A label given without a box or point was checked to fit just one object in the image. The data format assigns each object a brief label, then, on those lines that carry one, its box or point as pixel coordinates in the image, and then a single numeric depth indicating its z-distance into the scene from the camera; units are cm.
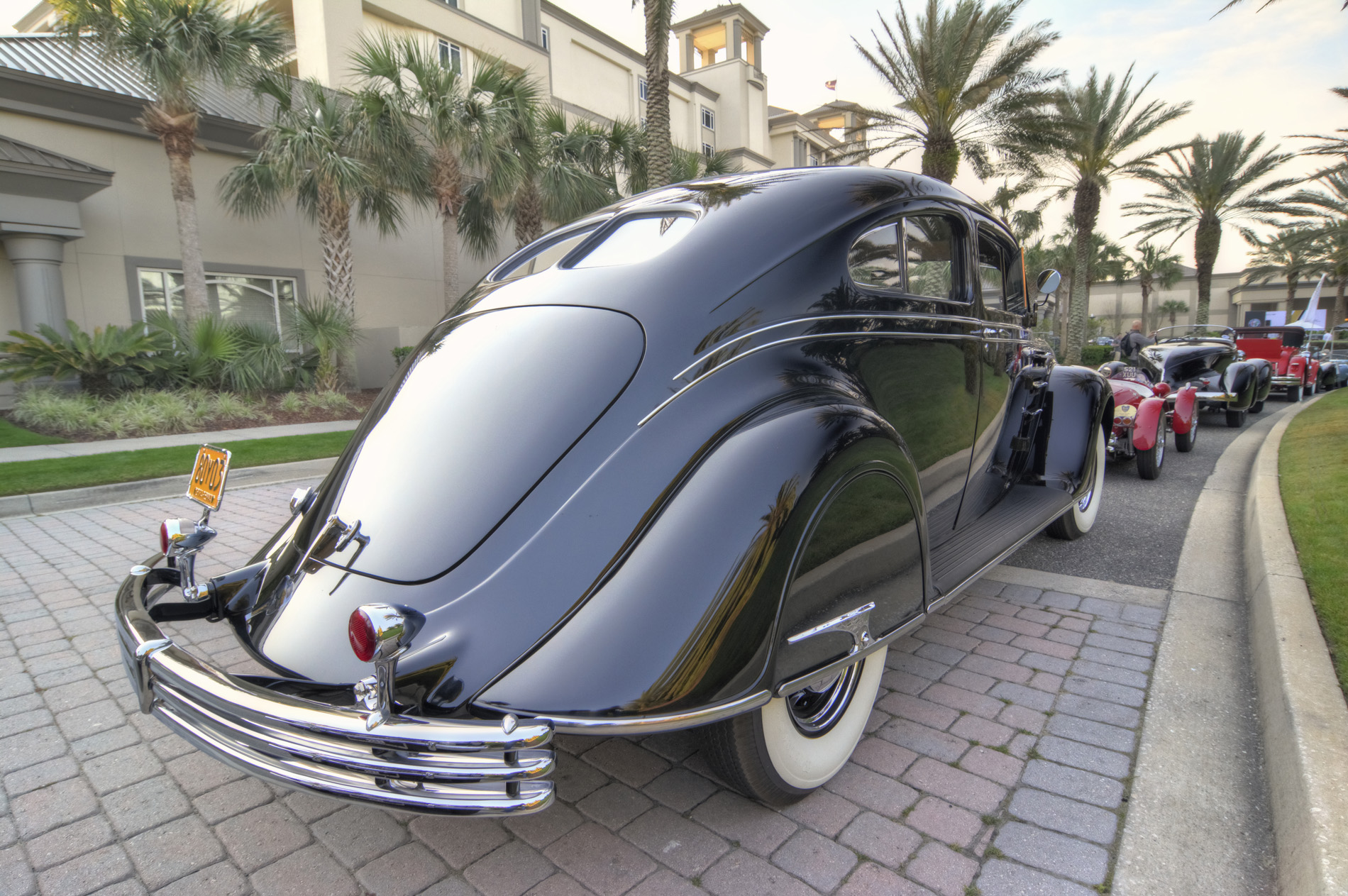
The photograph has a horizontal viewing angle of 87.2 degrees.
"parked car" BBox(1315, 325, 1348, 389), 1619
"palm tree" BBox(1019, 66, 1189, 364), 1689
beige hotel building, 1075
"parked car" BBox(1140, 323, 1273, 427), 946
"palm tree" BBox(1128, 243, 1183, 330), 4403
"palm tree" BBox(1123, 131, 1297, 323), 2142
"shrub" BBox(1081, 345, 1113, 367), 2407
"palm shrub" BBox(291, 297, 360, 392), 1183
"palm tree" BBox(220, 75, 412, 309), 1159
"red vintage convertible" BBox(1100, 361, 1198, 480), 620
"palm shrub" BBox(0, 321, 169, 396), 968
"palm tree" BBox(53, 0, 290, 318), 1032
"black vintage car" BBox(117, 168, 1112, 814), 158
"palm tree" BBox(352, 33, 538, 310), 1205
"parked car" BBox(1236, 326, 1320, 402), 1371
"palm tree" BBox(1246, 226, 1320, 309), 2508
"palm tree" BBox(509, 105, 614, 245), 1332
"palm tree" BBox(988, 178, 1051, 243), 2360
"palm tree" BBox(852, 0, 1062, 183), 1508
